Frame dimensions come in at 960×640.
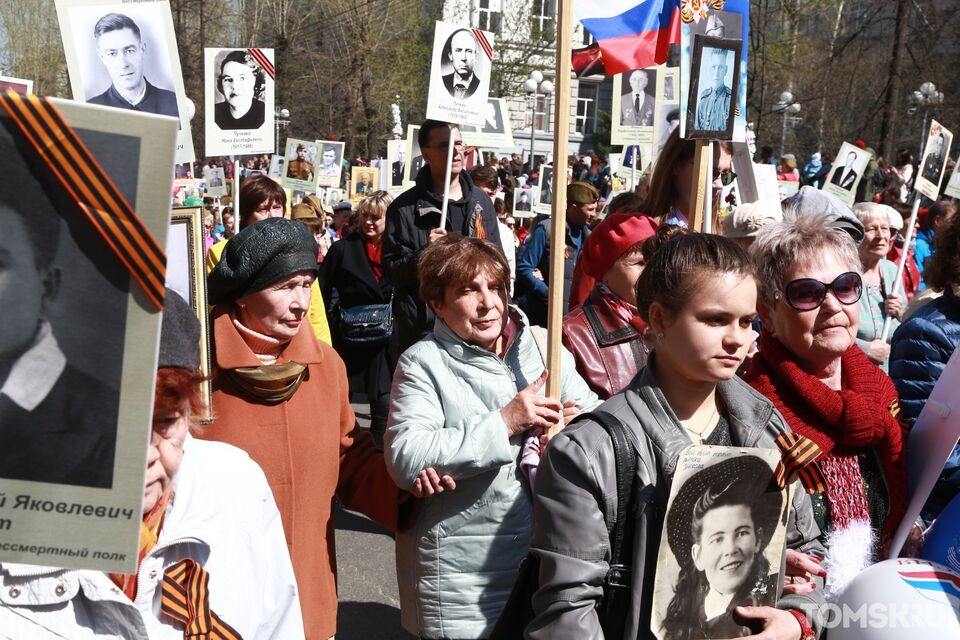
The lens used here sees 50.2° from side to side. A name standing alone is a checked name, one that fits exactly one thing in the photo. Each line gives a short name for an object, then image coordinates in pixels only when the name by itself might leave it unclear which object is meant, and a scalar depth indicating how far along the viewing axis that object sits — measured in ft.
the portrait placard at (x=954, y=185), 25.23
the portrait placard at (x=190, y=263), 9.23
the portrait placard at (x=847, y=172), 27.66
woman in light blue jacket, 9.38
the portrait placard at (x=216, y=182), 45.03
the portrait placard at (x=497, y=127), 33.37
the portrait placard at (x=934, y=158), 25.62
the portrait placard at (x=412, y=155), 32.65
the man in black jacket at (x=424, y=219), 18.35
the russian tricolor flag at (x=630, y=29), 14.73
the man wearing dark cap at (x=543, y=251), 26.91
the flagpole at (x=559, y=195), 9.89
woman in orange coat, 9.48
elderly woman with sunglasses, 8.57
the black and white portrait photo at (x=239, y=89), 22.71
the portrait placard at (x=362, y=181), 50.70
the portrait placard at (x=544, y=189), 40.78
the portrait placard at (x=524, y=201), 45.98
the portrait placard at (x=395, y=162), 40.57
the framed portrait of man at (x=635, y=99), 32.65
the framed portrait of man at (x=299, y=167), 38.04
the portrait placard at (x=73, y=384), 4.33
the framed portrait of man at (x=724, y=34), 12.27
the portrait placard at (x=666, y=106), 29.73
